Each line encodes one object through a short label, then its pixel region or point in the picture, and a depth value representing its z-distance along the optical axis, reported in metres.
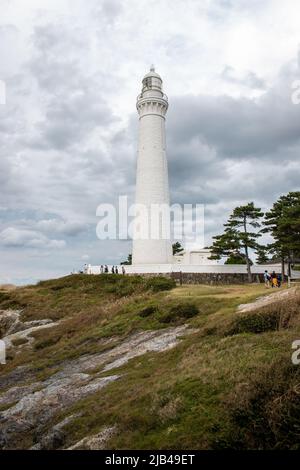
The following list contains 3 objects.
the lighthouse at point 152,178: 43.19
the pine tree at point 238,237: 40.59
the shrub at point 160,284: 30.43
